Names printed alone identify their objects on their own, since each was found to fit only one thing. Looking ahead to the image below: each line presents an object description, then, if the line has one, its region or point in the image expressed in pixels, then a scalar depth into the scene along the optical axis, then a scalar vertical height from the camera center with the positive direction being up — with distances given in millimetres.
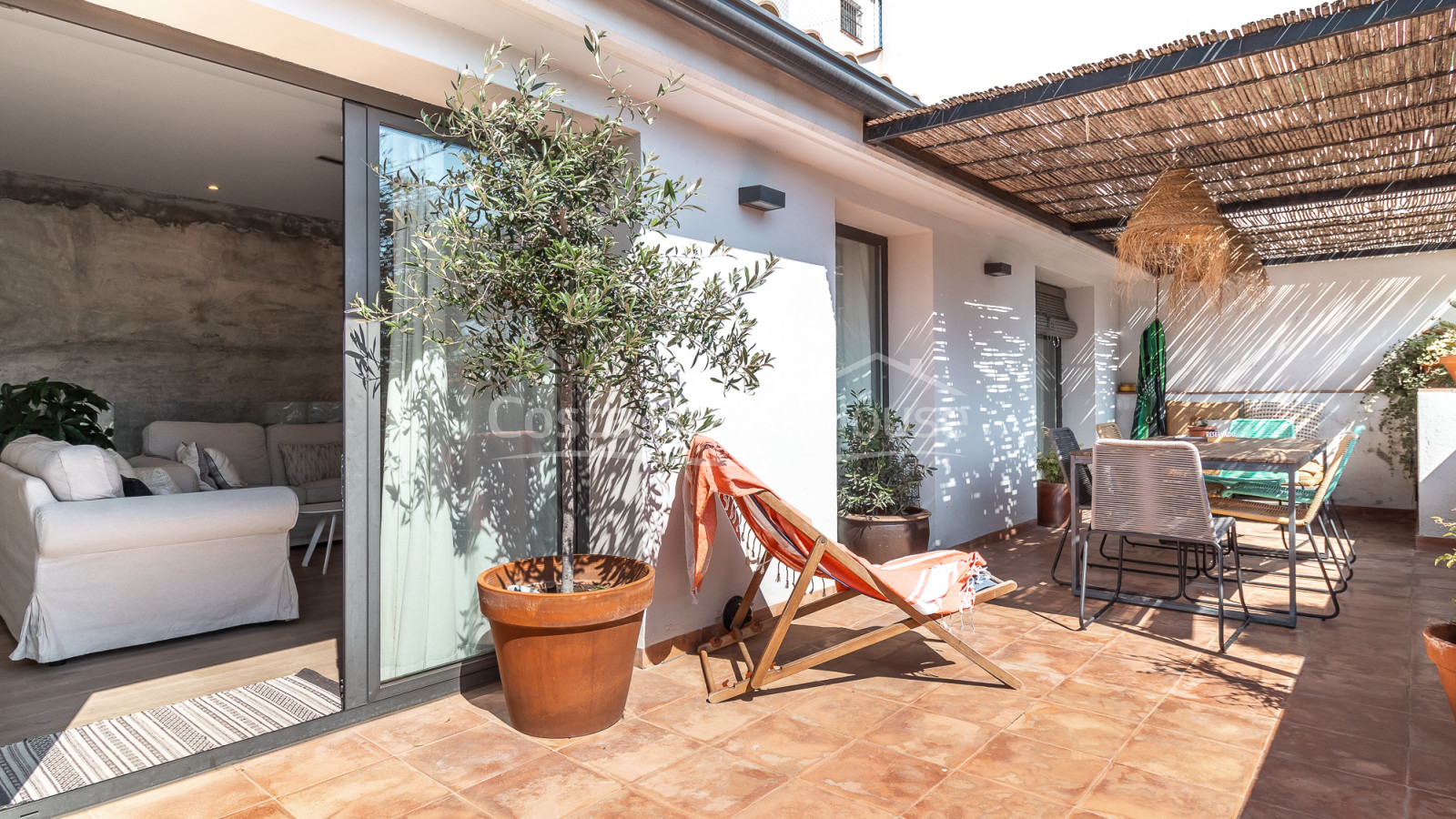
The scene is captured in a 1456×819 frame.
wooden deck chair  2988 -642
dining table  3918 -240
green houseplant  4766 +12
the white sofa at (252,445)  5863 -224
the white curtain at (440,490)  2996 -297
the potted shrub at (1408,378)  6750 +329
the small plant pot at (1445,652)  2537 -750
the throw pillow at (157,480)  4477 -365
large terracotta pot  2623 -789
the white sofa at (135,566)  3492 -698
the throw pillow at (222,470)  5516 -379
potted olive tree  2555 +357
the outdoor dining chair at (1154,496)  3684 -380
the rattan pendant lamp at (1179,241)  4785 +1083
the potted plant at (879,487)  4840 -458
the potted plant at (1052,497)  7172 -725
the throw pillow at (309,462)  6250 -370
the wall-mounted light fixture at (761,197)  3943 +1060
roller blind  8078 +1032
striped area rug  2439 -1084
